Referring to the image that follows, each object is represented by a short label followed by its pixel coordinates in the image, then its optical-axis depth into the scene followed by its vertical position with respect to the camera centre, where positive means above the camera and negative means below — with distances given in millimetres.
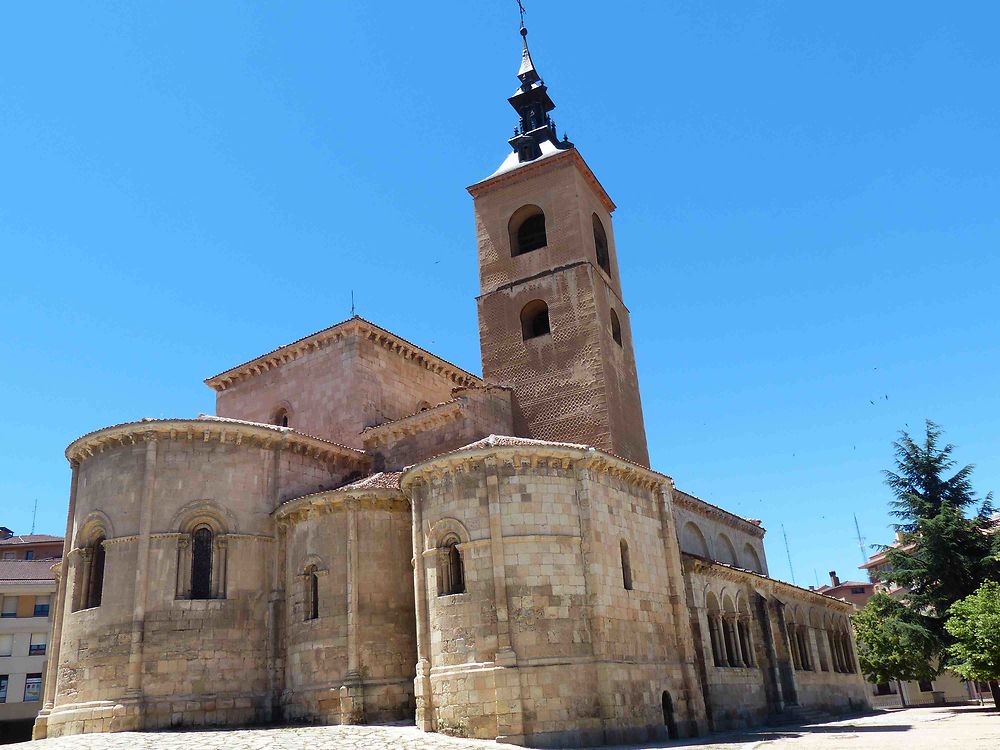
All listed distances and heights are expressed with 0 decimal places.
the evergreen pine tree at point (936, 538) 28234 +3796
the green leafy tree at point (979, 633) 21484 +543
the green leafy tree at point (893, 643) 28172 +633
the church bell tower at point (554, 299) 24125 +11208
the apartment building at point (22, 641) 38281 +3865
